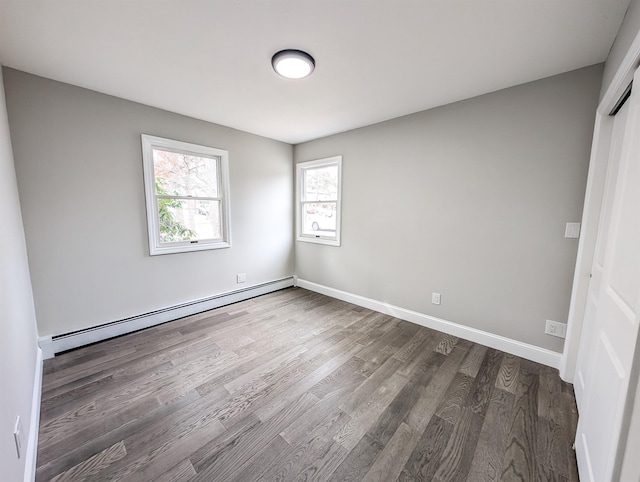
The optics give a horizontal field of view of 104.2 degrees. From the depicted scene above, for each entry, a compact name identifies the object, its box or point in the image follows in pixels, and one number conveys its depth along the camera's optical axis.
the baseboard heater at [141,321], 2.34
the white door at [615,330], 0.94
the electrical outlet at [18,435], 1.10
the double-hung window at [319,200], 3.75
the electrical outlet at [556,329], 2.12
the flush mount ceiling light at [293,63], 1.78
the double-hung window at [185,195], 2.82
